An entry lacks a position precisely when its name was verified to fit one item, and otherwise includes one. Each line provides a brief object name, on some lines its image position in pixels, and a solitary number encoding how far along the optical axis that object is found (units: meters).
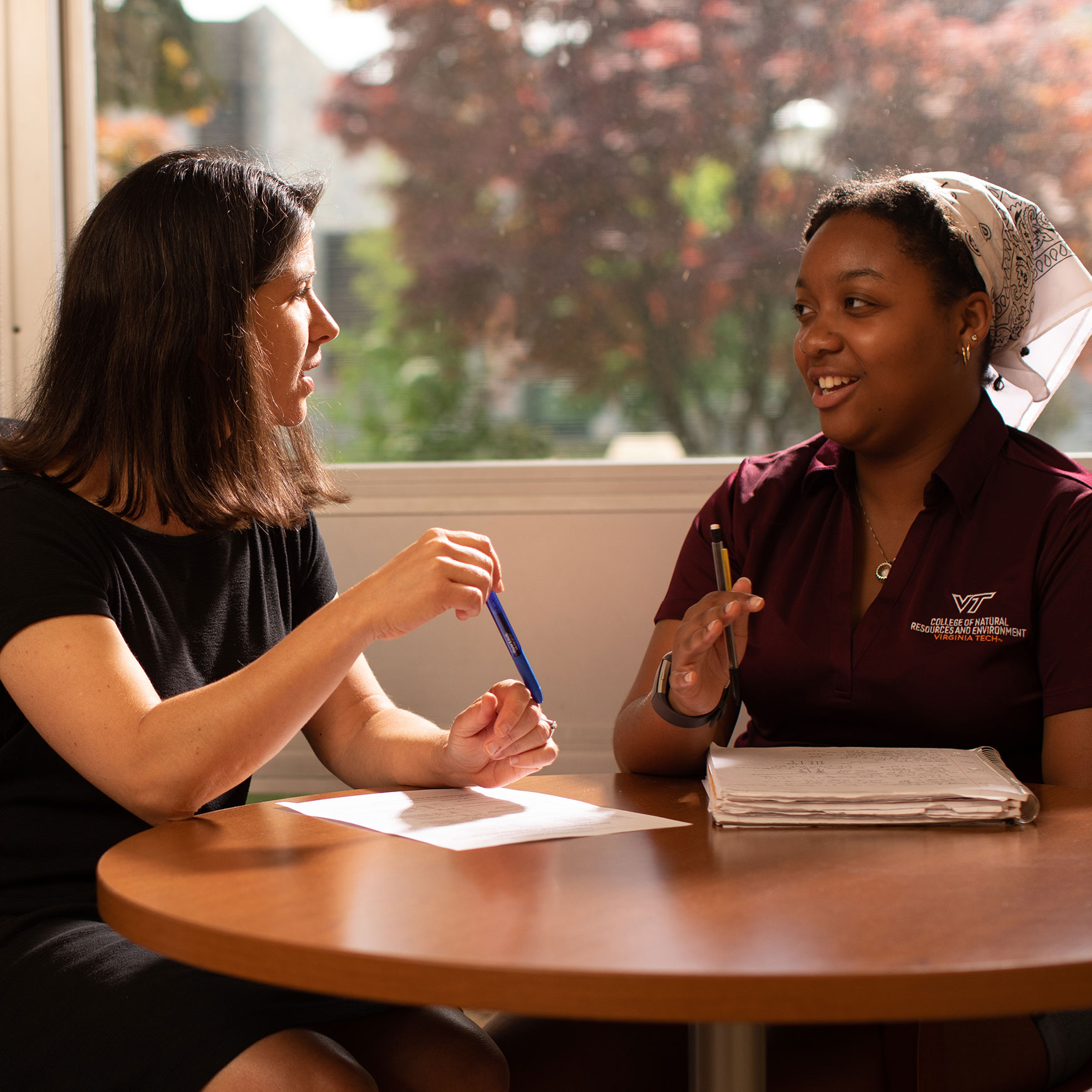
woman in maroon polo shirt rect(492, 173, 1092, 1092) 1.44
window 2.23
